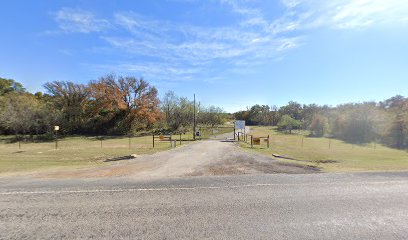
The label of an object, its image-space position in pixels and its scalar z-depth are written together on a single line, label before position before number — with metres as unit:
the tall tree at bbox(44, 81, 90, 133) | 46.88
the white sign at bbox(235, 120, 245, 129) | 31.31
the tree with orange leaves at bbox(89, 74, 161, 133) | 47.78
